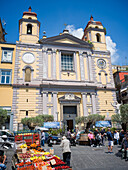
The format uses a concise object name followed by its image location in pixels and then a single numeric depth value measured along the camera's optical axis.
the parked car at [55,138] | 15.75
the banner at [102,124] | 19.23
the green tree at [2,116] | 18.29
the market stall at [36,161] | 5.39
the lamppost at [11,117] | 20.74
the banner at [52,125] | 18.15
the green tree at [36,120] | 18.44
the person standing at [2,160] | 5.90
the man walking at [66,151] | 7.33
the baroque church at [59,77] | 22.72
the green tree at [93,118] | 20.06
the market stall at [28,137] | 11.97
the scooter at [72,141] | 14.50
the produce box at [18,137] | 11.84
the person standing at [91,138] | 14.10
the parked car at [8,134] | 15.48
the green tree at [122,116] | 17.72
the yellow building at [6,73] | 21.72
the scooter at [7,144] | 14.34
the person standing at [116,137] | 14.37
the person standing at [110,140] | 10.93
